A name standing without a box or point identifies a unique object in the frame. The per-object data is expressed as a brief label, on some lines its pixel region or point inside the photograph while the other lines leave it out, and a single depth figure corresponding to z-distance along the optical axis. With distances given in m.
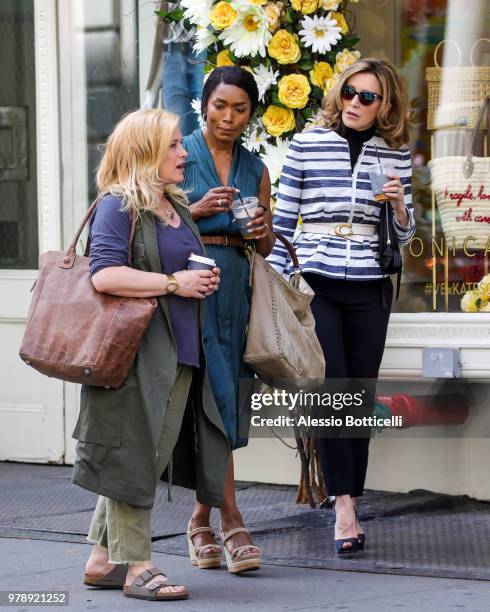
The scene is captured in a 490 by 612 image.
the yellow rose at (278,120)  12.55
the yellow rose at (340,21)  12.70
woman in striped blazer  10.92
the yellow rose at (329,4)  12.55
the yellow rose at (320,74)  12.52
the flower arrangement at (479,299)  12.77
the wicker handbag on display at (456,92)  12.99
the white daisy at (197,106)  13.20
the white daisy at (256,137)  12.71
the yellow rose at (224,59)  12.80
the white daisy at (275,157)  12.60
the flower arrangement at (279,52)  12.41
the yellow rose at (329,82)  12.48
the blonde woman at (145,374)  9.16
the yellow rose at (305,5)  12.45
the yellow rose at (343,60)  12.58
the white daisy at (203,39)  12.73
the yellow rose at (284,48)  12.39
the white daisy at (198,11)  12.60
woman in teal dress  10.07
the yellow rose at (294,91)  12.41
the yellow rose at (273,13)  12.42
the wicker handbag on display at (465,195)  12.95
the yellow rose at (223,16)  12.39
